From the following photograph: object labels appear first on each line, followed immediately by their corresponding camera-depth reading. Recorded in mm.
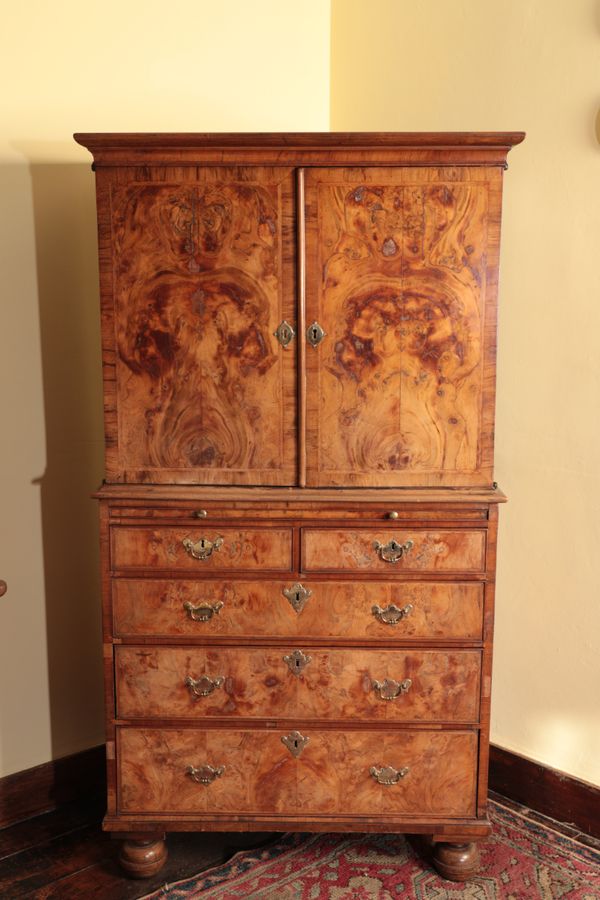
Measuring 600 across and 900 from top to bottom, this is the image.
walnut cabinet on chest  2164
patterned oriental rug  2309
